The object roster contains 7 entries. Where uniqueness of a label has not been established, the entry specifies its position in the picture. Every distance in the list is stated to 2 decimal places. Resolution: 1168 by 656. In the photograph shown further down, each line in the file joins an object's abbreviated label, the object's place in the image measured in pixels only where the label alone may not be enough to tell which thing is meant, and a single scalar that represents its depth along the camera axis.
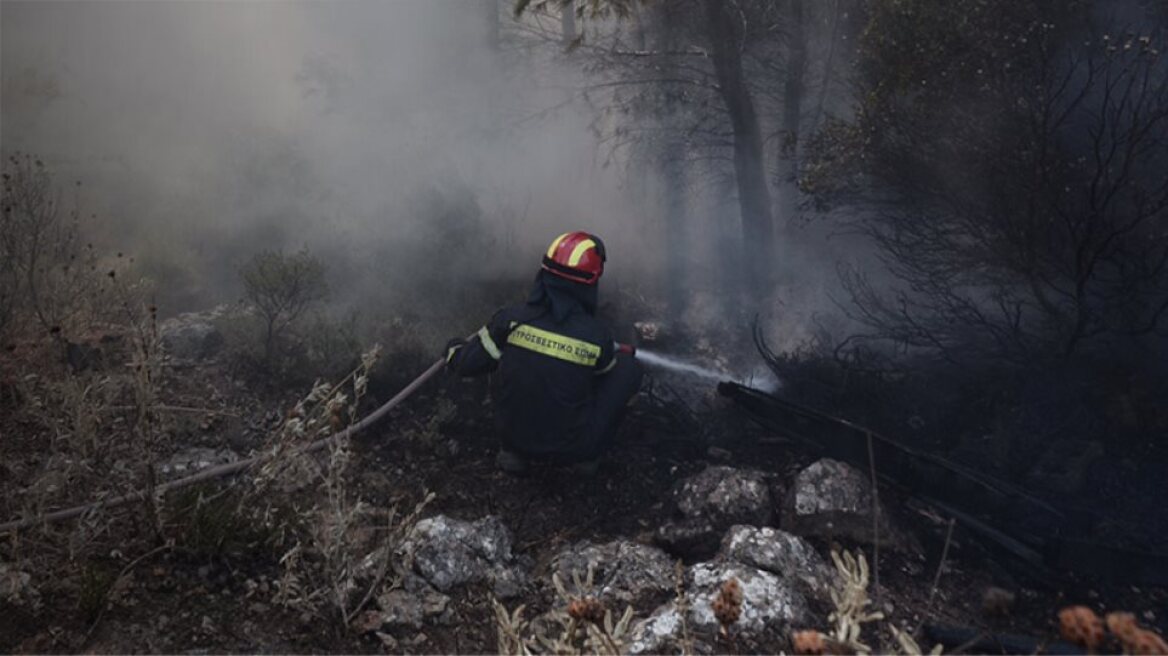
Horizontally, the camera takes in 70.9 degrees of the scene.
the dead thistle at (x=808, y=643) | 1.70
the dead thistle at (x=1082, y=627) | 1.53
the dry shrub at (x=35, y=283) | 4.96
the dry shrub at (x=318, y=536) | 3.04
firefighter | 4.40
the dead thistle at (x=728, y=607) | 1.94
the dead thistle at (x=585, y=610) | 1.91
